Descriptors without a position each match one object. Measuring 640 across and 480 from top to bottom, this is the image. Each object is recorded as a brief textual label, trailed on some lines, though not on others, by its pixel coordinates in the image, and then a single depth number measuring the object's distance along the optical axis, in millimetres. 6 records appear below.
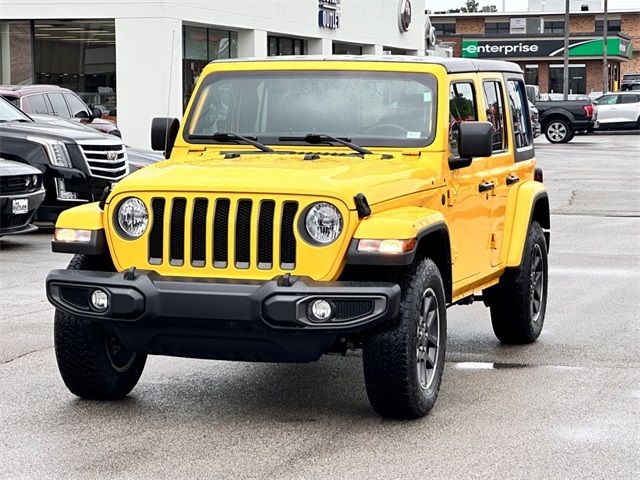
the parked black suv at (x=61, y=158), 16375
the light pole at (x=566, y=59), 55394
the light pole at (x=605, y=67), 70625
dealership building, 31094
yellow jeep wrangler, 6281
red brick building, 87250
